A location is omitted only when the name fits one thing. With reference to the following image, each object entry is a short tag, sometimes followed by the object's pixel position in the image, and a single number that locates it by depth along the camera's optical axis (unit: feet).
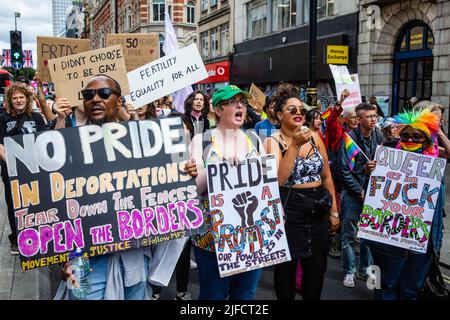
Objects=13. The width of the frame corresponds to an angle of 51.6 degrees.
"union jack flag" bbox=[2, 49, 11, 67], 58.70
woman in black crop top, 10.83
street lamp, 30.03
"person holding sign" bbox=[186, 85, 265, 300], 9.95
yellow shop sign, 37.80
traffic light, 37.36
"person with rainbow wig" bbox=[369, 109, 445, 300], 11.67
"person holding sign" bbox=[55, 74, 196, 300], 8.51
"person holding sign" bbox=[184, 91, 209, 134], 18.34
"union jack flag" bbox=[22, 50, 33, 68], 62.00
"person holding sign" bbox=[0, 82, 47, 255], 16.52
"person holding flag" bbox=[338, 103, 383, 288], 15.10
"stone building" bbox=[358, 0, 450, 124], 41.47
